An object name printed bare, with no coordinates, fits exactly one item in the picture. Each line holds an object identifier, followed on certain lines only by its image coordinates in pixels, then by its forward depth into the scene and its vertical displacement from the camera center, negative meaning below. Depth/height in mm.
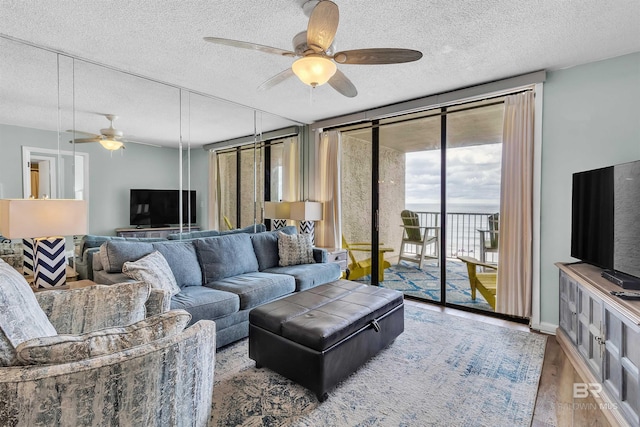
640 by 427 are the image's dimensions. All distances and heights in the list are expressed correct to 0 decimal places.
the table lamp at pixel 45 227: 1928 -123
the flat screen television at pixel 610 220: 1903 -63
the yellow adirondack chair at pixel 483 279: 3280 -767
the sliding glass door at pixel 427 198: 3434 +165
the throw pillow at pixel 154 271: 2285 -485
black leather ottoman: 1840 -824
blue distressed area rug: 1717 -1160
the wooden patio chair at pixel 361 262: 4289 -756
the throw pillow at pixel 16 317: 946 -396
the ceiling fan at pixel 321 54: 1760 +982
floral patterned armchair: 861 -499
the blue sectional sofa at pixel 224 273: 2500 -666
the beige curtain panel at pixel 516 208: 2945 +29
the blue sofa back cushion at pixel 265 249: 3602 -471
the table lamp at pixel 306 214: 4285 -58
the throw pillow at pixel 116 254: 2521 -379
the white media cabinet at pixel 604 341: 1572 -801
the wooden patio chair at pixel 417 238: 3793 -358
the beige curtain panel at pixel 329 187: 4570 +348
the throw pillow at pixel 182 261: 2780 -488
